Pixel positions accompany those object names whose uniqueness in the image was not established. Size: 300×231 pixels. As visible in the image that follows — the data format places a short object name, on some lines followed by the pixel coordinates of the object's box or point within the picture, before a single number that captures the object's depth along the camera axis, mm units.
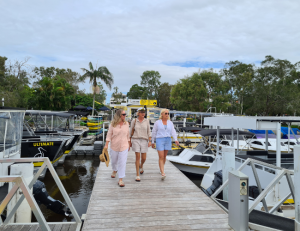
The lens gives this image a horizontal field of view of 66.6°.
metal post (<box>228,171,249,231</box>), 2826
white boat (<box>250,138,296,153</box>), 15409
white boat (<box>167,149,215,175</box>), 11477
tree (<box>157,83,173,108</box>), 62812
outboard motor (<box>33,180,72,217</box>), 6160
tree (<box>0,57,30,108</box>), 28098
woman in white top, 5434
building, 26328
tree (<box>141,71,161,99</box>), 69312
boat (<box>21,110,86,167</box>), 11176
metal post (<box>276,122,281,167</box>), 5774
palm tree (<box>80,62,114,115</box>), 30859
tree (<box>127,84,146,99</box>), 72438
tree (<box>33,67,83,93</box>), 50250
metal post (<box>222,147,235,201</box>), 4965
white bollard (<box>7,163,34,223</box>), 4555
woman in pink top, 5078
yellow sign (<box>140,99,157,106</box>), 29000
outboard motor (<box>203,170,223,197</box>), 6281
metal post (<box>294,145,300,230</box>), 2711
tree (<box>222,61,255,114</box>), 38094
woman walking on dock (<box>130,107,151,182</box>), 5426
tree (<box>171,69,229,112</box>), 28750
